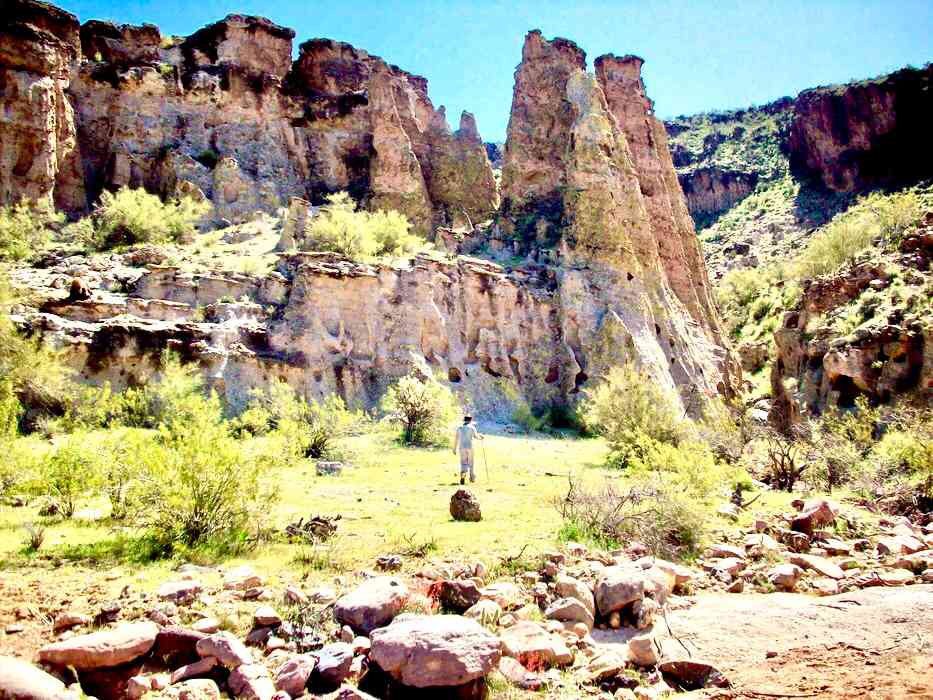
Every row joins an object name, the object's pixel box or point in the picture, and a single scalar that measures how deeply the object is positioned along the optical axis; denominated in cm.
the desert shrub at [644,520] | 895
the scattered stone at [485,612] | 596
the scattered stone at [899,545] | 913
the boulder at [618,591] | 640
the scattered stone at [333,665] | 479
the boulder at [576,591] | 646
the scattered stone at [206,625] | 526
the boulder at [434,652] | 470
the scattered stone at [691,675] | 525
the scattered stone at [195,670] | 464
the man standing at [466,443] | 1355
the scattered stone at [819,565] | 809
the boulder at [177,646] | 489
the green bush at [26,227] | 2277
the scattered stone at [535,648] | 538
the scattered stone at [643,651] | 555
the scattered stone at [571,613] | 623
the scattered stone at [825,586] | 755
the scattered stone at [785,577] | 770
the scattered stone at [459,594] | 623
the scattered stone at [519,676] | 499
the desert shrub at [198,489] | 752
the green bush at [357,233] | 2622
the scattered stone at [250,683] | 450
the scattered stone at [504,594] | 642
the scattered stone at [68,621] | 509
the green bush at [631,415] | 1861
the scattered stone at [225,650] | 476
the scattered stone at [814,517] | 1027
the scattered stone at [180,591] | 575
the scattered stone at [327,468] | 1489
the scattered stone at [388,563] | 725
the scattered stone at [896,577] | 776
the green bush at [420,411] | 2048
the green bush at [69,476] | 866
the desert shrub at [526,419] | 2571
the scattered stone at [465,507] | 984
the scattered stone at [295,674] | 468
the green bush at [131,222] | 2527
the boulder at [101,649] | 453
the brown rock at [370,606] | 560
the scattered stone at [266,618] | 545
